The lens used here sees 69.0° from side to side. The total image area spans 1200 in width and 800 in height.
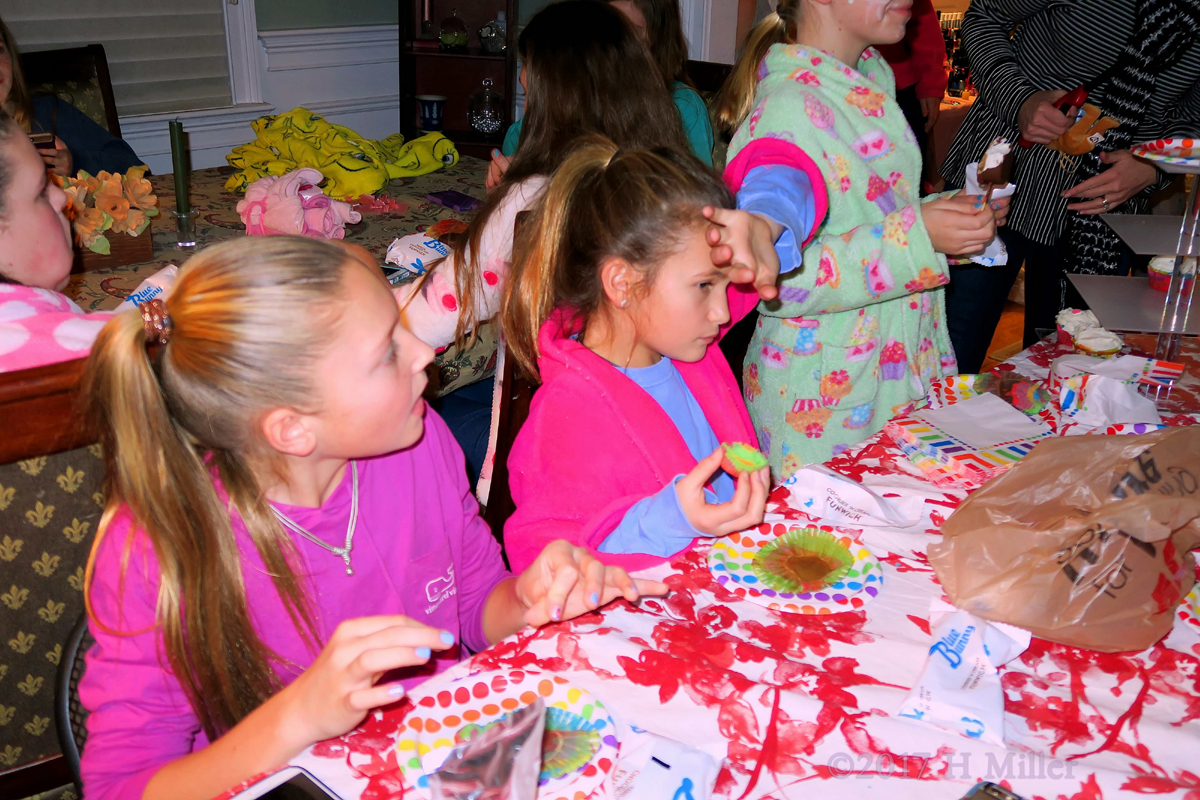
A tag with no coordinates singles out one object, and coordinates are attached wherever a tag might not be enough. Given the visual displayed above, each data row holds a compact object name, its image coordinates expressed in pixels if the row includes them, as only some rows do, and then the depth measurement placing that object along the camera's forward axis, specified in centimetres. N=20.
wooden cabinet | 431
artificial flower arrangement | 210
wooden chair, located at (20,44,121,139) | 300
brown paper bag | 97
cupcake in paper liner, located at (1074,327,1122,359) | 163
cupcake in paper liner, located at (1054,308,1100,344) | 170
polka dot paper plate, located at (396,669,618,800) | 79
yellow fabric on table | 270
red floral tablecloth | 81
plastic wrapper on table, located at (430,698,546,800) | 71
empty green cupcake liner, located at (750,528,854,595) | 106
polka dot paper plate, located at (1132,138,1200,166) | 152
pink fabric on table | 226
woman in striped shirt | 216
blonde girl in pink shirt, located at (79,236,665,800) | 84
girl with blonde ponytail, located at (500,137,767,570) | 128
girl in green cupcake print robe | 149
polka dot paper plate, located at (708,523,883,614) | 102
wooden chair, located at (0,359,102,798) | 102
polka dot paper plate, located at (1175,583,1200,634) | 103
